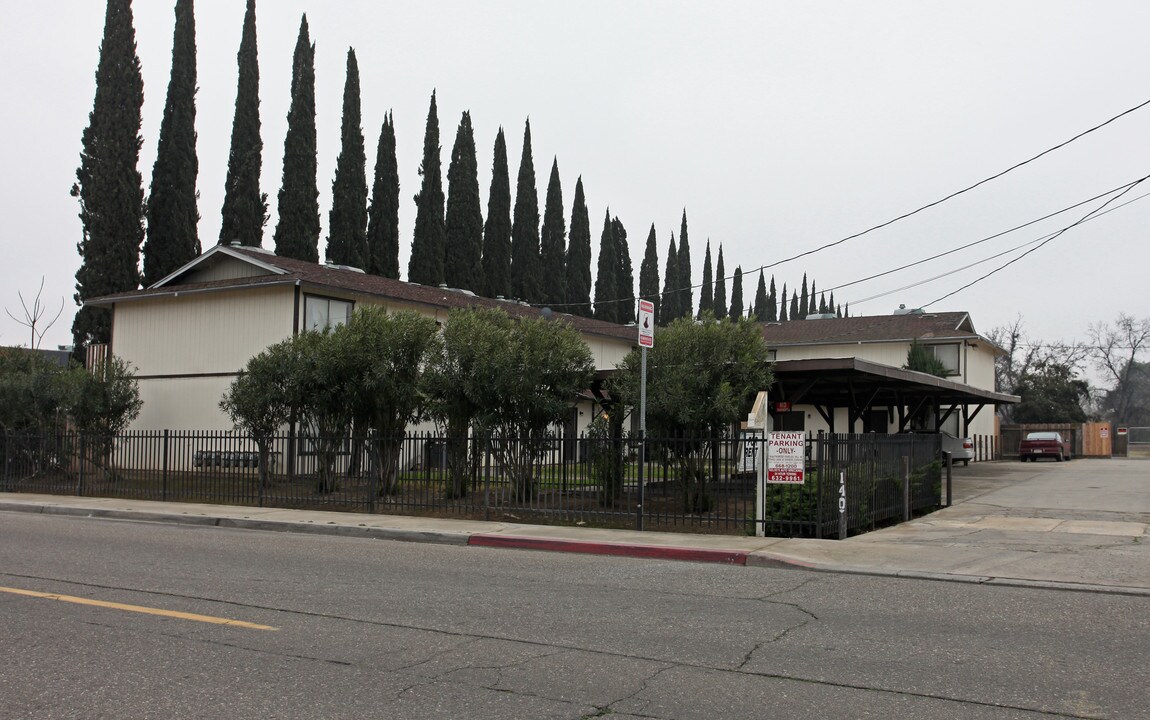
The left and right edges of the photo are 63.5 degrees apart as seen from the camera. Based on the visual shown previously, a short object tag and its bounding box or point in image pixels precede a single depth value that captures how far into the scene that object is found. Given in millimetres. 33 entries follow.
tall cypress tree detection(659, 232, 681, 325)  79312
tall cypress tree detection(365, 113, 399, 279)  50056
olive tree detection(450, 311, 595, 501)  17969
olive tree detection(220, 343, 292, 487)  21359
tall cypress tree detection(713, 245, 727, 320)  89625
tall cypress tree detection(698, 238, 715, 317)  84312
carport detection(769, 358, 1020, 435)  18234
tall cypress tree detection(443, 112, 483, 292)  52688
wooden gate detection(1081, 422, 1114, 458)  51062
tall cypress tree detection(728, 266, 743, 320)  90375
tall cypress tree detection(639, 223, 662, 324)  77312
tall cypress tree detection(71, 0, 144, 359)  36156
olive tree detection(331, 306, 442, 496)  19594
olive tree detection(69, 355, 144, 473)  25031
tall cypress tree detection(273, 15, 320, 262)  43344
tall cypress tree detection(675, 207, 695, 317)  80125
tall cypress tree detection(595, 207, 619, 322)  66938
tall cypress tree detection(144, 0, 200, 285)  39219
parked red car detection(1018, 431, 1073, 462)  44344
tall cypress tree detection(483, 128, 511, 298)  55656
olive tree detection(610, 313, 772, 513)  15953
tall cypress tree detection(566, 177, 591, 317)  65188
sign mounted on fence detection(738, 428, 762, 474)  13758
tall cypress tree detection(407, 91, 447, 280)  50875
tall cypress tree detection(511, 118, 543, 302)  58719
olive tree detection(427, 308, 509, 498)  18359
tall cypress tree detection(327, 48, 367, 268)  47406
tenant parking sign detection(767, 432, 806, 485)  13633
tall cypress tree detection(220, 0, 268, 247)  42844
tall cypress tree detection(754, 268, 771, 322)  110438
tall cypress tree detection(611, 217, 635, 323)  69625
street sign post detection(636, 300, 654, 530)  14227
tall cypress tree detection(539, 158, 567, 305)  60906
